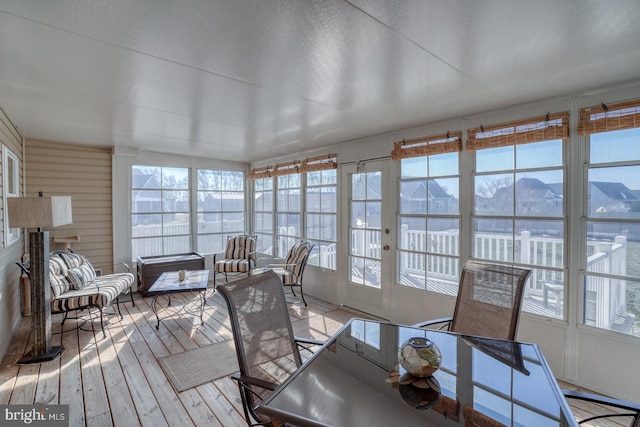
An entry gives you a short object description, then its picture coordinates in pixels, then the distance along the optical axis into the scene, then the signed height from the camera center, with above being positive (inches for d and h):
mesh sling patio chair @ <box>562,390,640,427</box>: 48.8 -31.2
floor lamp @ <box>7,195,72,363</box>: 111.4 -26.6
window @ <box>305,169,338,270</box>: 189.8 -3.1
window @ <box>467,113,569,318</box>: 105.7 +4.2
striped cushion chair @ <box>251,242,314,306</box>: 184.9 -33.2
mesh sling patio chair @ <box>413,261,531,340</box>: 76.6 -23.6
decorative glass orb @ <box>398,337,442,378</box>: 53.5 -25.8
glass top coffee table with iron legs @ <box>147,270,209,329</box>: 149.7 -37.5
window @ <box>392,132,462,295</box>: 132.3 -1.0
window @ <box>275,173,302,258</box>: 218.4 -1.2
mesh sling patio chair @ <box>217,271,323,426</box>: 57.6 -25.5
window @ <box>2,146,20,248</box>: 121.8 +12.7
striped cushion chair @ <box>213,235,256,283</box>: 227.8 -28.3
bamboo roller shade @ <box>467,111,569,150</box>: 102.7 +28.8
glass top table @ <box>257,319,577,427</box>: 44.3 -29.8
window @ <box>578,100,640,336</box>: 91.2 -1.6
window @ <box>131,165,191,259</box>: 211.8 +0.1
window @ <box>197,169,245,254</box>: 241.6 +2.8
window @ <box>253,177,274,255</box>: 245.1 -2.2
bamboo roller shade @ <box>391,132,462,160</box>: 129.5 +29.4
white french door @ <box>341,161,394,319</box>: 158.4 -14.4
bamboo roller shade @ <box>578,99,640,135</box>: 88.8 +28.4
